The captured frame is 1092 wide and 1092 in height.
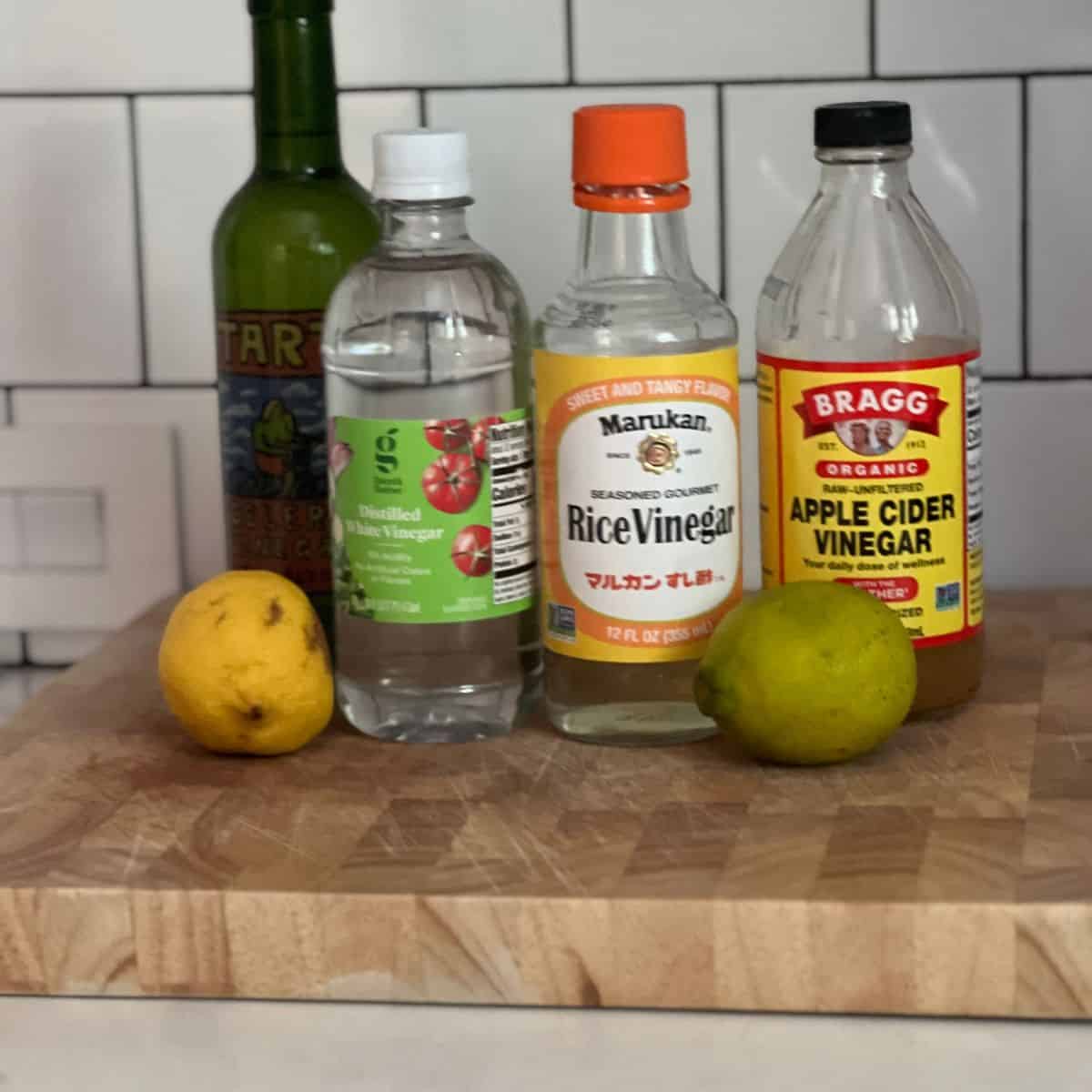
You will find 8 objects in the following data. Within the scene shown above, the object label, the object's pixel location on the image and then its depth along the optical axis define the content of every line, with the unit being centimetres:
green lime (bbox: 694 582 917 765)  96
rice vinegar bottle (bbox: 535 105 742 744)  98
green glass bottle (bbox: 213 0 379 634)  106
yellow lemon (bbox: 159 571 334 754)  100
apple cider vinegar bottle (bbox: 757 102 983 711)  99
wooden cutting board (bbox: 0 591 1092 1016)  86
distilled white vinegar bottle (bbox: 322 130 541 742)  100
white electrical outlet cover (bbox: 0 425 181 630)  121
